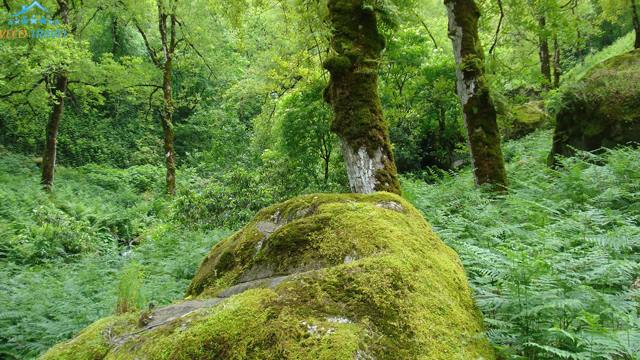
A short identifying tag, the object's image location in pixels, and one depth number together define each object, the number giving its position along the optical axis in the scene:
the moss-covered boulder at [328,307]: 2.01
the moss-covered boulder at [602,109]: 8.59
